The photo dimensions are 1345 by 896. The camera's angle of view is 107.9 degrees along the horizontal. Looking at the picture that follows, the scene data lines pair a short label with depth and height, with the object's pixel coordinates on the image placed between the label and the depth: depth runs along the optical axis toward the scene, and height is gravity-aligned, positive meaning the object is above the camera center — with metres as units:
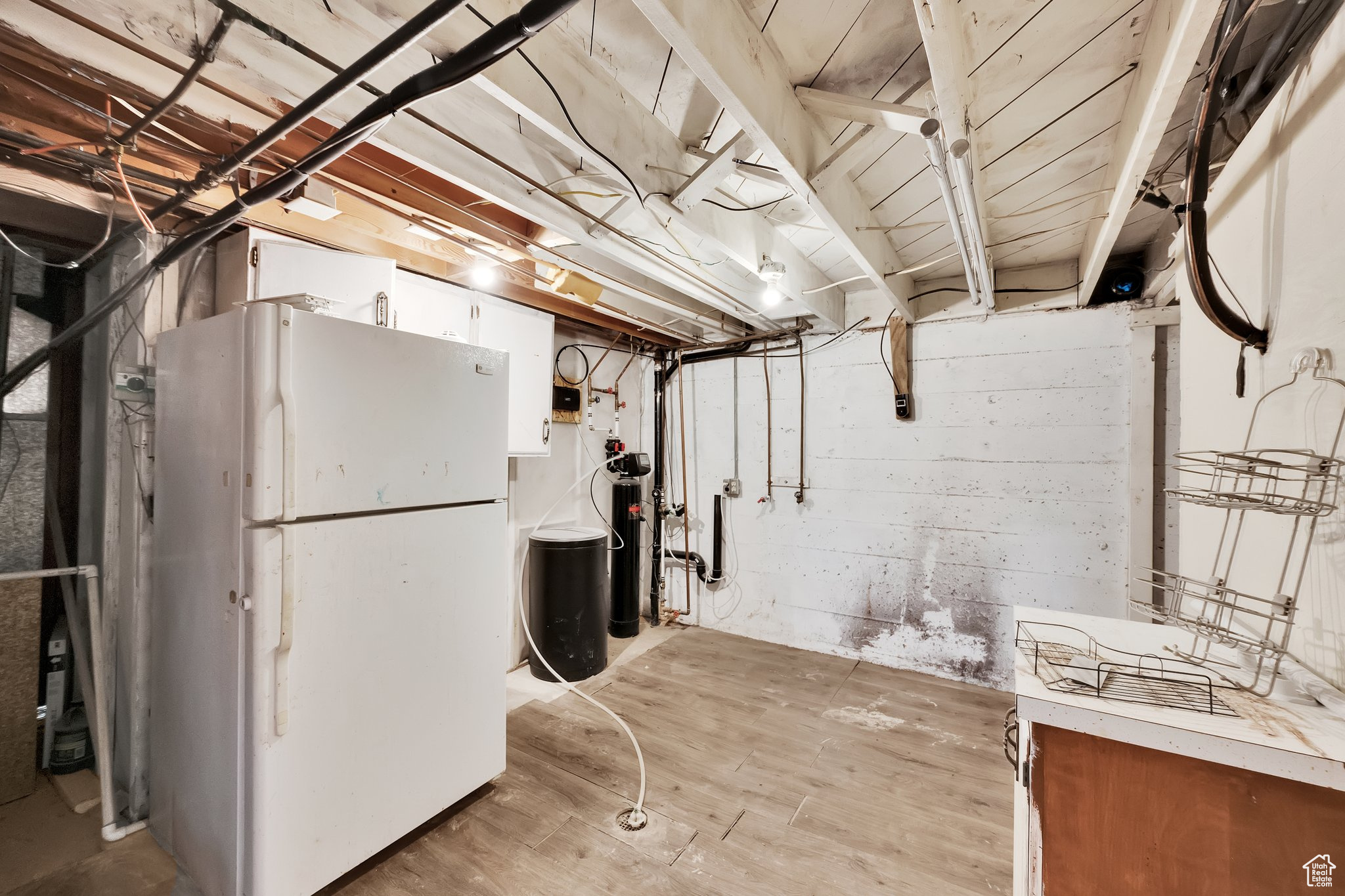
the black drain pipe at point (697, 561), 3.90 -0.89
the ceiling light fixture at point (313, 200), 1.55 +0.80
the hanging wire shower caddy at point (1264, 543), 0.82 -0.19
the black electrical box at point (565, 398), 3.35 +0.35
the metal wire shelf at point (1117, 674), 0.84 -0.44
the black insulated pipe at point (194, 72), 0.97 +0.78
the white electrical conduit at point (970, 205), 1.21 +0.77
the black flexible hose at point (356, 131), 0.80 +0.69
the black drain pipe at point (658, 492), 4.05 -0.35
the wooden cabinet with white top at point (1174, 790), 0.70 -0.53
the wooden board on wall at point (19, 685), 1.79 -0.88
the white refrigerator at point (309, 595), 1.36 -0.46
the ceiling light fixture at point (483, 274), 2.34 +0.86
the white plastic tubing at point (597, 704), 1.82 -1.35
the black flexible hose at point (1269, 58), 0.93 +0.83
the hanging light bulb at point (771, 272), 2.12 +0.78
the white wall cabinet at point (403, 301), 1.82 +0.66
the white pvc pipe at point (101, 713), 1.68 -0.93
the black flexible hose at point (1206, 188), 0.85 +0.53
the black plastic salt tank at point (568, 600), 2.95 -0.91
